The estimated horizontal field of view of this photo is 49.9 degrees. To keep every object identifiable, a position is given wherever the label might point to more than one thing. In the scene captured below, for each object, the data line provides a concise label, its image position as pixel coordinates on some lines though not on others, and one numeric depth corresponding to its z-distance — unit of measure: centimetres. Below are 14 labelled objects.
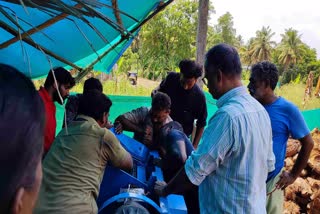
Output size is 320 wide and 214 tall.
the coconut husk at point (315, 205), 448
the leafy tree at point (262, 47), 4125
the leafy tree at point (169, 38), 2183
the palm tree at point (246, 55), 4203
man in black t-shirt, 376
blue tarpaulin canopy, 256
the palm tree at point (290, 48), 3950
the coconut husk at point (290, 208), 468
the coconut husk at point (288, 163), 520
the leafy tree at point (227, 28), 3772
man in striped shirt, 154
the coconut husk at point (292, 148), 541
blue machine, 202
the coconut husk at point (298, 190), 481
